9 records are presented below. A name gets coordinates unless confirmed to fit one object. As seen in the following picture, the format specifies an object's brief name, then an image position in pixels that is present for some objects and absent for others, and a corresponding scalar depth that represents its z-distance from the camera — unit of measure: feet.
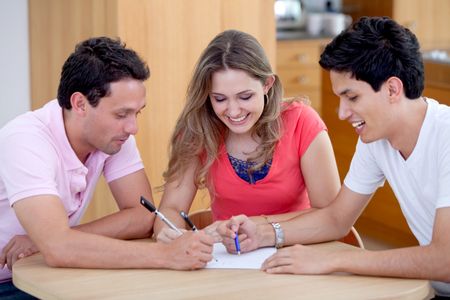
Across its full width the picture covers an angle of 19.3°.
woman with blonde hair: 12.25
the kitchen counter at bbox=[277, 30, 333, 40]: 29.31
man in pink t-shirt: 10.47
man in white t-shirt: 9.92
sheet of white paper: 10.48
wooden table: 9.52
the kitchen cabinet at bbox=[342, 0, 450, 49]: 27.29
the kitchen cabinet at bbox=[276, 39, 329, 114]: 29.31
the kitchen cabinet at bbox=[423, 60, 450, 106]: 20.83
